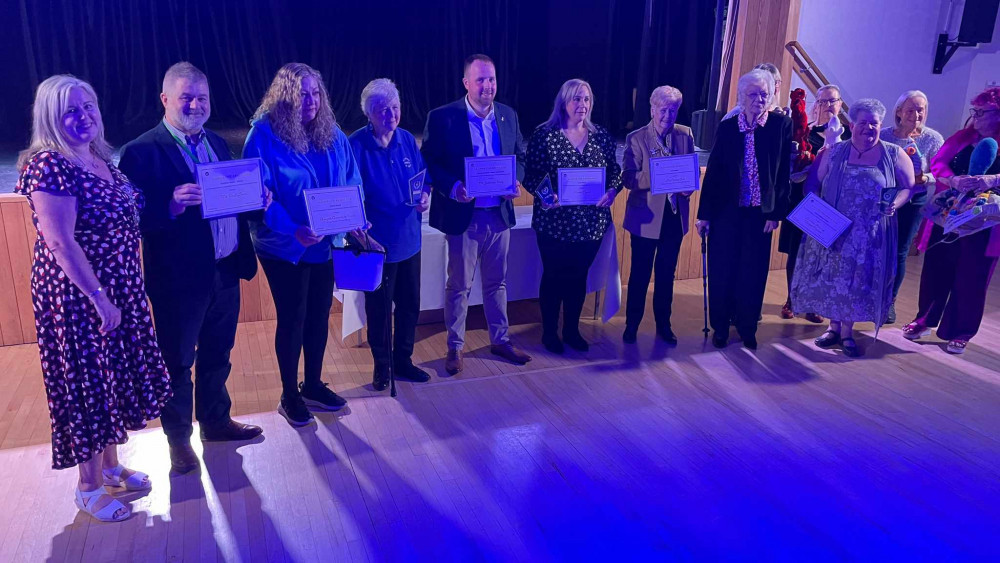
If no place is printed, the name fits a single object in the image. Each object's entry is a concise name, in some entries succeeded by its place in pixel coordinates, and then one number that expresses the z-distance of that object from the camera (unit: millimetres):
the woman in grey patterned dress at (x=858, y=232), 3211
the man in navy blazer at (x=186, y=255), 2033
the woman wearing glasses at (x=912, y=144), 3562
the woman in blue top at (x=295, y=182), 2318
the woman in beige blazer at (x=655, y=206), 3230
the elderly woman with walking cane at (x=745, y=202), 3215
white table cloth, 3402
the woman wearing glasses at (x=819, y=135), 3629
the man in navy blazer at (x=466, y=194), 2943
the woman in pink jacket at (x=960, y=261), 3248
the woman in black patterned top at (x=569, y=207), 3121
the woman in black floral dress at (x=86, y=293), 1768
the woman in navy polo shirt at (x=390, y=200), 2623
